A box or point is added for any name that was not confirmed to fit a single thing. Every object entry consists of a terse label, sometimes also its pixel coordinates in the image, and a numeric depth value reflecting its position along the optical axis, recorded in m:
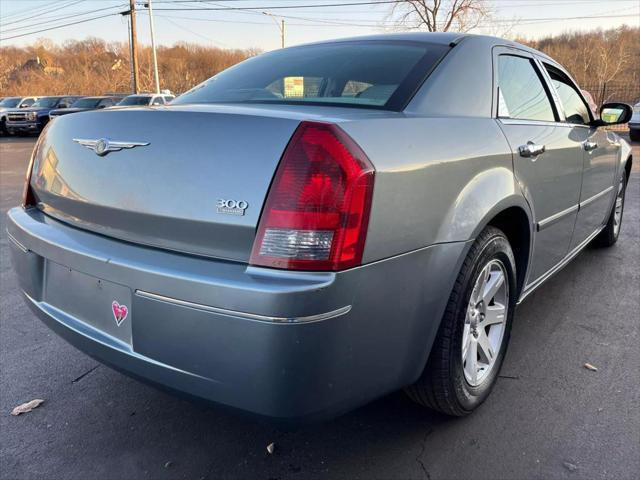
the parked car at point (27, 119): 22.05
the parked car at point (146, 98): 18.28
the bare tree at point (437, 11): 29.84
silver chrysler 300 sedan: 1.50
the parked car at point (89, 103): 20.63
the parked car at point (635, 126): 16.12
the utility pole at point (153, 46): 30.47
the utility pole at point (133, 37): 27.88
